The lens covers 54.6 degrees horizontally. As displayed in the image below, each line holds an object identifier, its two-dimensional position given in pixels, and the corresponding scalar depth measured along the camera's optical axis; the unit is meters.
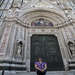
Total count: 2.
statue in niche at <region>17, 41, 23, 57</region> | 4.91
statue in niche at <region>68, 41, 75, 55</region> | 5.10
